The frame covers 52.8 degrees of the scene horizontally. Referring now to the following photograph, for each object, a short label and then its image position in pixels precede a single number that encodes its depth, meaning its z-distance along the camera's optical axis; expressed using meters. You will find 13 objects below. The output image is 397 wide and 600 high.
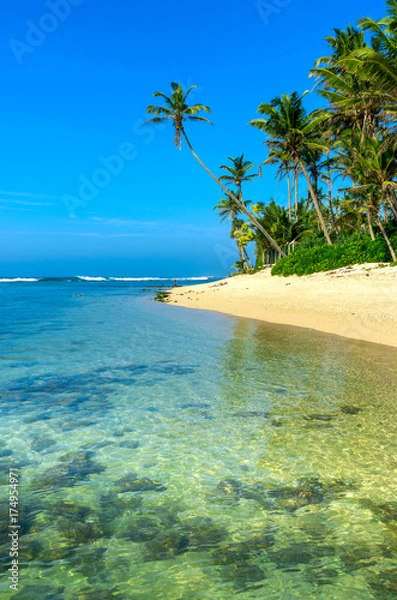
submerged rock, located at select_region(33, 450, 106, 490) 4.38
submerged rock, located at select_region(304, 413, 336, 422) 6.16
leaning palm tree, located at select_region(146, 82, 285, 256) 36.41
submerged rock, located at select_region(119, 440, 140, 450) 5.35
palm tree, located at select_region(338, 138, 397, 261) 25.58
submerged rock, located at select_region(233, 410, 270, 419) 6.39
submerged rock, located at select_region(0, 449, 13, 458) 5.05
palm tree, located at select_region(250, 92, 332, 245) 33.75
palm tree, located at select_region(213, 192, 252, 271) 56.42
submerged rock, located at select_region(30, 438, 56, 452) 5.29
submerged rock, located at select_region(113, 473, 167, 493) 4.27
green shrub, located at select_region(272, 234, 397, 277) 27.34
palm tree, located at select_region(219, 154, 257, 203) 52.31
